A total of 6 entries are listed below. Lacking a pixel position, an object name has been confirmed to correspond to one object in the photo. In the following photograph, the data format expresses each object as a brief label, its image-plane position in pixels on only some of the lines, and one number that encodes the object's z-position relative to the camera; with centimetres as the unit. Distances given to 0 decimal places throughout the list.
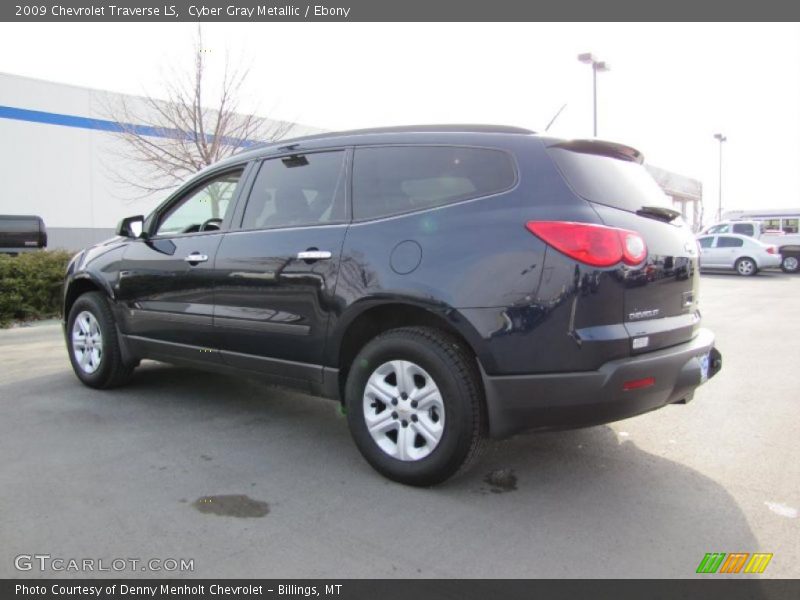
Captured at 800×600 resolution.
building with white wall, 2072
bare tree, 1650
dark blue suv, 294
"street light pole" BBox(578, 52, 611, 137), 1770
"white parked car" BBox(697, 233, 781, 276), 2097
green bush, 872
